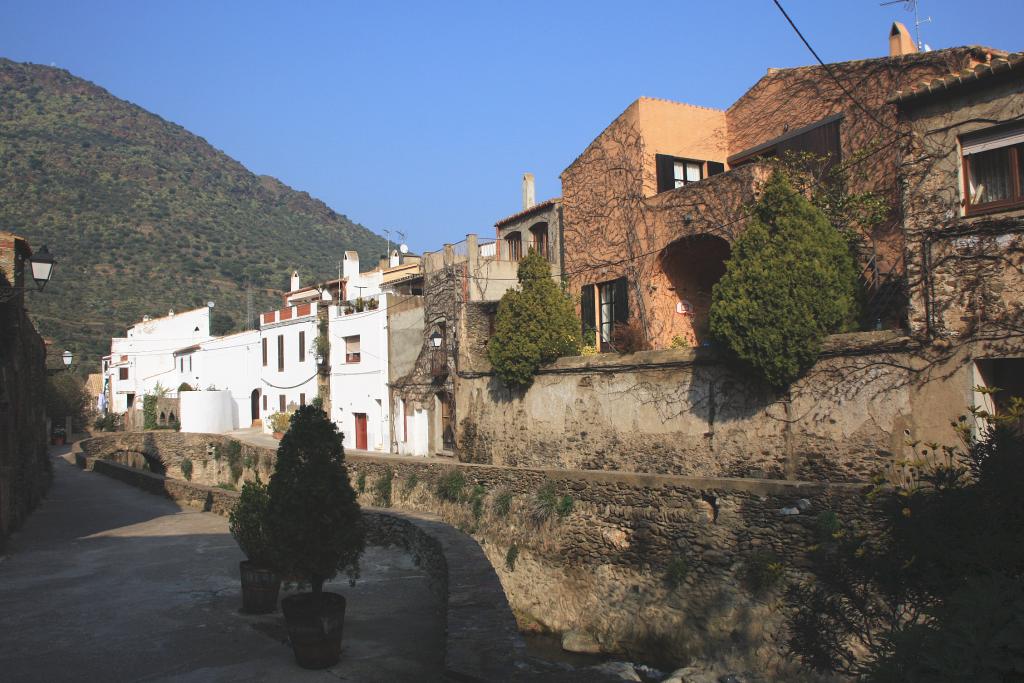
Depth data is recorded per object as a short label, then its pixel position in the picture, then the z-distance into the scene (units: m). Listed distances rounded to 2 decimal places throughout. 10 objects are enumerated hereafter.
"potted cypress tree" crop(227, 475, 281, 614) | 10.55
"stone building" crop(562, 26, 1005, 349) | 17.17
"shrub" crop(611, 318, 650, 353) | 20.42
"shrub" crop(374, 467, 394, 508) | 22.95
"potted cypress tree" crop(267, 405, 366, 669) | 8.39
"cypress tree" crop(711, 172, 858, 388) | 13.91
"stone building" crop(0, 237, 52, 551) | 16.27
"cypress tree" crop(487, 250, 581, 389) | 20.64
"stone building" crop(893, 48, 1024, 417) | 11.72
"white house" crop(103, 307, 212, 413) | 61.53
